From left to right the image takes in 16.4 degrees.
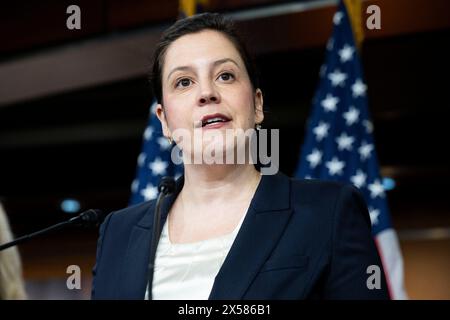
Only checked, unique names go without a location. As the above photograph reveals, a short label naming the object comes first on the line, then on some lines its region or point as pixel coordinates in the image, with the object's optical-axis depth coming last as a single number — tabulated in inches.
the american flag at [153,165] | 126.8
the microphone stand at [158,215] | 84.3
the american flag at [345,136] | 117.9
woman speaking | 81.6
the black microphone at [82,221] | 84.0
